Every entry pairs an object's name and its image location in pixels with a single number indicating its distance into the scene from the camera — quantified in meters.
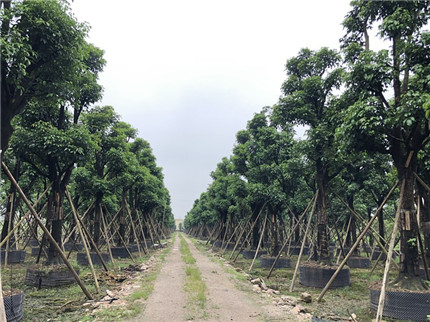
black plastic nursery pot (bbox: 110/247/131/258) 22.26
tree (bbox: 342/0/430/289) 8.48
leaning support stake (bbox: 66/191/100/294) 11.11
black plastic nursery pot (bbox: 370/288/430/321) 7.87
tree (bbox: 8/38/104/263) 11.43
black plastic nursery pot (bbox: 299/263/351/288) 12.52
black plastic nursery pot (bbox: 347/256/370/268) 20.64
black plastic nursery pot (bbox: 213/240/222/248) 37.45
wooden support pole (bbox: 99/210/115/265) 17.16
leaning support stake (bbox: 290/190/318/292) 12.02
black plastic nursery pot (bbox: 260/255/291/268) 18.94
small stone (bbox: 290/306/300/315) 8.76
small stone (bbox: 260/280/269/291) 12.38
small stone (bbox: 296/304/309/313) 8.95
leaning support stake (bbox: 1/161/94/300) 7.76
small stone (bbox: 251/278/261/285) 13.50
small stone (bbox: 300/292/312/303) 10.07
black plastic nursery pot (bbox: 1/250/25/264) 19.60
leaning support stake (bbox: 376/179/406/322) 7.08
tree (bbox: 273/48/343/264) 13.20
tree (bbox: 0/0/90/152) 7.03
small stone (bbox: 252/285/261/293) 11.99
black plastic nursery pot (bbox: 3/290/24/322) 7.24
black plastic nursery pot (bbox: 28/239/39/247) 35.03
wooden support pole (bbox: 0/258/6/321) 5.05
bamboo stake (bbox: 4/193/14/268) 16.63
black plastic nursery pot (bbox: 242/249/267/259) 24.27
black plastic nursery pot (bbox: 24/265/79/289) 11.70
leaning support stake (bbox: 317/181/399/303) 9.75
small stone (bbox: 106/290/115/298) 10.45
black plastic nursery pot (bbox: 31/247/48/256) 25.19
